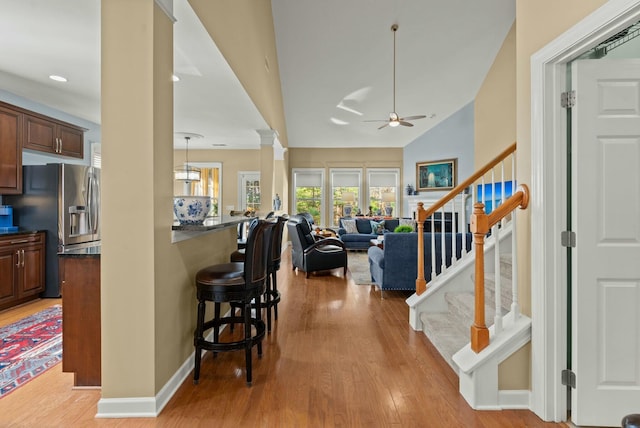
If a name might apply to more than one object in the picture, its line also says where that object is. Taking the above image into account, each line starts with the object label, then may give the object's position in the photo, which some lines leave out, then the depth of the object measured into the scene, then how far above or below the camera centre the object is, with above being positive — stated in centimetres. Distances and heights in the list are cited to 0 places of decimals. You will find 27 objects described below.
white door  175 -14
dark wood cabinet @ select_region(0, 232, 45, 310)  371 -62
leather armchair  554 -62
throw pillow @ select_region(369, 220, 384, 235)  851 -34
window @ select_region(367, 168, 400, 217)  1030 +74
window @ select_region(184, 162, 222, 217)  898 +85
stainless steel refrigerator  412 +9
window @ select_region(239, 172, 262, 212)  906 +65
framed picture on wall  850 +105
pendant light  616 +78
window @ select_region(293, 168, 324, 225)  1032 +70
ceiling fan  571 +167
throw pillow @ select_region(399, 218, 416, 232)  785 -17
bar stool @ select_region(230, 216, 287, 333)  308 -44
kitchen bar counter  219 -11
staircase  257 -88
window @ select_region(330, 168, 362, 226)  1030 +70
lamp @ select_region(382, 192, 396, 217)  1027 +43
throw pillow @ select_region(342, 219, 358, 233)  880 -32
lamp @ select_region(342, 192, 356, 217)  1022 +40
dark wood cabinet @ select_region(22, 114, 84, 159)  418 +104
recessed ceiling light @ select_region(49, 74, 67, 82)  356 +146
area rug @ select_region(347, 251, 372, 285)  535 -101
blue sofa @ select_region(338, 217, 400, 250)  821 -50
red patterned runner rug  235 -112
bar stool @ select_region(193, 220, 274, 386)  225 -50
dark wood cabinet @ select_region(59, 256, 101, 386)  219 -65
